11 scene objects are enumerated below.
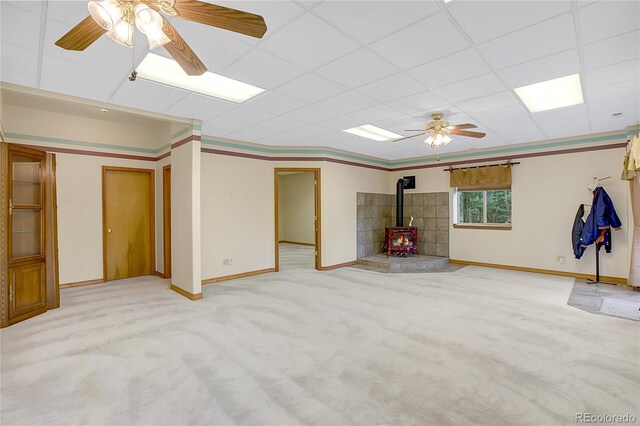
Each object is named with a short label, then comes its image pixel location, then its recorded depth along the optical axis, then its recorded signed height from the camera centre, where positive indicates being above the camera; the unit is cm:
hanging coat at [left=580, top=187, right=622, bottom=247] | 514 -16
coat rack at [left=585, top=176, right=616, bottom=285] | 528 -75
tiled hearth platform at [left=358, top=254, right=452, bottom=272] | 654 -117
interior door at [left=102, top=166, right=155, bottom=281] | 562 -21
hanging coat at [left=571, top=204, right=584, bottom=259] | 539 -41
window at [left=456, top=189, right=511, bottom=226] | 675 +5
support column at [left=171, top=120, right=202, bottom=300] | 450 -2
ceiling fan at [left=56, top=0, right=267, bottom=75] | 157 +101
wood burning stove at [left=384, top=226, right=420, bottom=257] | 735 -73
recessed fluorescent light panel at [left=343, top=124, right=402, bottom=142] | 530 +139
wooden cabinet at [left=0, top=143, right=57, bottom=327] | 349 -25
